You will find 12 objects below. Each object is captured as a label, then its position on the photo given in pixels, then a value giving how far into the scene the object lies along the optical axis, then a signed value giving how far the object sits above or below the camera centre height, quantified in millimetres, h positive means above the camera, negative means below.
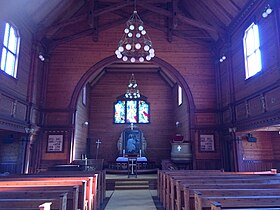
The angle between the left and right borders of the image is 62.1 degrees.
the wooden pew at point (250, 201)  2316 -501
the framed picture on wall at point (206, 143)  9078 +288
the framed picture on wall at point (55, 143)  8898 +230
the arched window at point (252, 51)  6719 +2982
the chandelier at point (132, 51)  6017 +2878
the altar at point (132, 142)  13117 +427
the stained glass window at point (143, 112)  14055 +2264
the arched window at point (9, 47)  6371 +2917
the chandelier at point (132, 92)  11966 +2968
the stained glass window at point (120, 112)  14001 +2244
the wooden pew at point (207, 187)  3267 -512
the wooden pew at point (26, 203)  2170 -511
